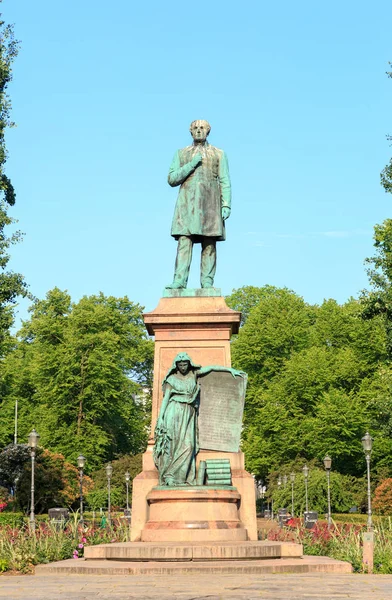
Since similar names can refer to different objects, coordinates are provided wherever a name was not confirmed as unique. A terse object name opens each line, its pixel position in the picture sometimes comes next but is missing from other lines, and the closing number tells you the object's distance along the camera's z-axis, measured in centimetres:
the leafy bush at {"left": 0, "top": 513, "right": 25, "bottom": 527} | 3062
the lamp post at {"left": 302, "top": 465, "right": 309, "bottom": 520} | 4391
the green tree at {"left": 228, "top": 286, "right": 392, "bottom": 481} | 5072
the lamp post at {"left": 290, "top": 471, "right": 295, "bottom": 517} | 4792
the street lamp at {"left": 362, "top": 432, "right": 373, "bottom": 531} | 2633
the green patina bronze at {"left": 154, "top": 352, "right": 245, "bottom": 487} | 1614
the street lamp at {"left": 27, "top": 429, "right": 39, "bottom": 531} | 2499
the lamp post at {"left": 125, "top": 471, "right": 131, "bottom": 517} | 5055
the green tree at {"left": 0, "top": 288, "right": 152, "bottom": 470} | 5281
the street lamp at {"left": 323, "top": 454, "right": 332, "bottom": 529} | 3687
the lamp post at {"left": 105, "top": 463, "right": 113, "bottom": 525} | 3918
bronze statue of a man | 1839
